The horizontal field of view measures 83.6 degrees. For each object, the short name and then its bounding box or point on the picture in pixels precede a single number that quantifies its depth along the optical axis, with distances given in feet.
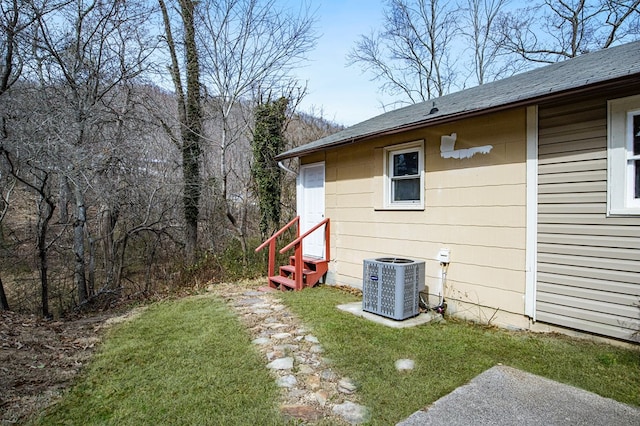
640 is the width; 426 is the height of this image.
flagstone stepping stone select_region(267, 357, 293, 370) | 10.51
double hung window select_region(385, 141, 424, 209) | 16.85
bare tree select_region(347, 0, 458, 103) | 52.80
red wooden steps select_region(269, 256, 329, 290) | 21.31
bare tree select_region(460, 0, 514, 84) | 50.88
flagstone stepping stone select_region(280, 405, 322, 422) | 7.92
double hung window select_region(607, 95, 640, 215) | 10.63
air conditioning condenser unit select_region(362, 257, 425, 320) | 14.43
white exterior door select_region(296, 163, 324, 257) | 23.02
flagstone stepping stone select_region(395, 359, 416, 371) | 10.24
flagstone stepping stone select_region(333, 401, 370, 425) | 7.80
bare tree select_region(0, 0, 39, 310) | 17.33
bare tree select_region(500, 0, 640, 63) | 39.73
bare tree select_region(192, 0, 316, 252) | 28.84
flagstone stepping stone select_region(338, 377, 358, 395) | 9.09
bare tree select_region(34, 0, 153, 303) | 19.56
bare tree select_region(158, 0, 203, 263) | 29.35
